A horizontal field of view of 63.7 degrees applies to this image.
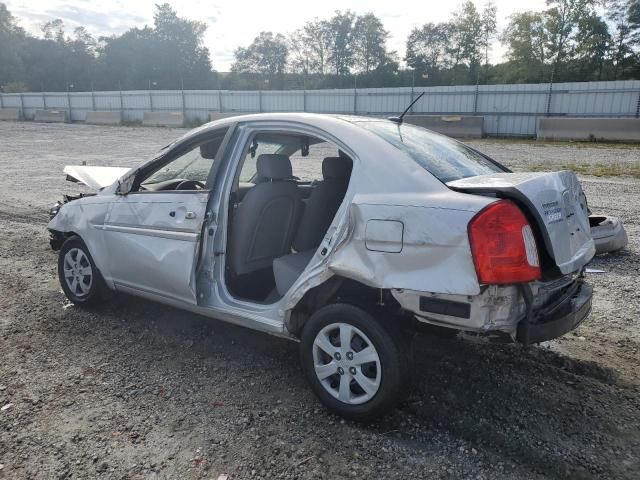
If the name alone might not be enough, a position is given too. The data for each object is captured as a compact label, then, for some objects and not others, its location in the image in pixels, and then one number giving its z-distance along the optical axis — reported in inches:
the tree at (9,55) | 2691.9
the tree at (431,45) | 2509.8
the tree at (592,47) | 1801.2
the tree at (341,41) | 2878.9
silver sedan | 100.4
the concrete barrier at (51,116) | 1550.2
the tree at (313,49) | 2923.2
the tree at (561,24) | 1886.1
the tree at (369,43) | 2800.2
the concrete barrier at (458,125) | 920.3
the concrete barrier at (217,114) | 1216.1
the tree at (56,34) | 3344.5
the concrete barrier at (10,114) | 1670.8
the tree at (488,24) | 2367.1
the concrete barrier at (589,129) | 772.0
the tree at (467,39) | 2404.0
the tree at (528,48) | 1961.1
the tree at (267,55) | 2945.4
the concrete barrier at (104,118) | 1434.5
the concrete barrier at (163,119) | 1289.6
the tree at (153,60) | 3125.0
